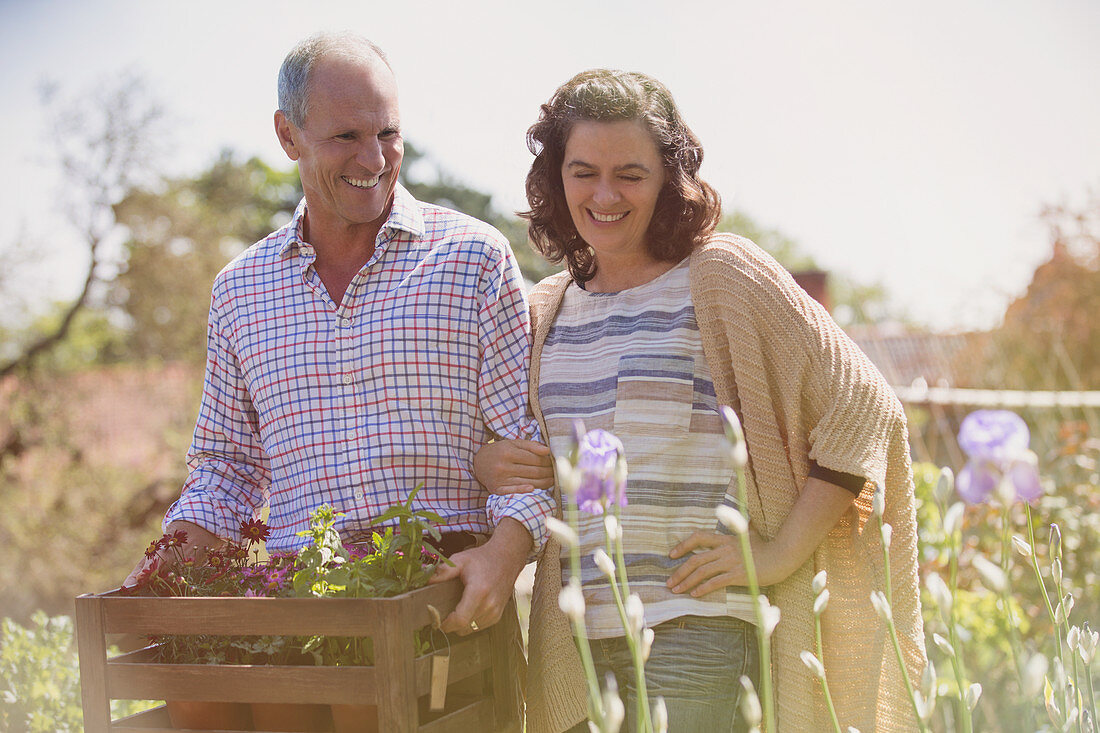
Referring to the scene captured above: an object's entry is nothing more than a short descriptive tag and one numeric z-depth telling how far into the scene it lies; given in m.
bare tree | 11.68
